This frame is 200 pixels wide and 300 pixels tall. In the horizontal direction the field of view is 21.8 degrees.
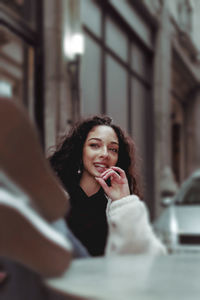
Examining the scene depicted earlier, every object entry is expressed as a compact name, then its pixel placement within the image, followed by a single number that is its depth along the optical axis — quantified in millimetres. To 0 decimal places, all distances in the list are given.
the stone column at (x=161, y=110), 11797
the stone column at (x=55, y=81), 6859
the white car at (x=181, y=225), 5207
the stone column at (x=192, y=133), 19328
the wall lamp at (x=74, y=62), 7118
